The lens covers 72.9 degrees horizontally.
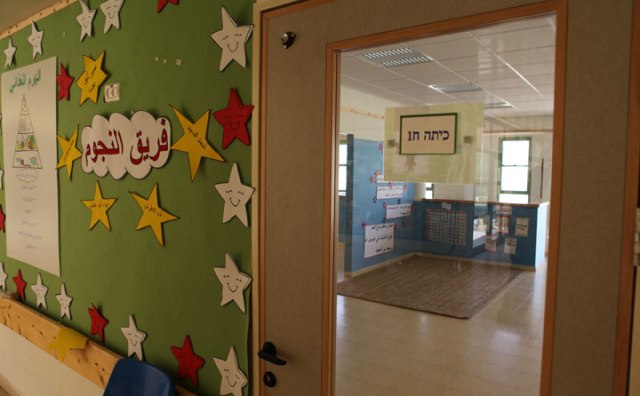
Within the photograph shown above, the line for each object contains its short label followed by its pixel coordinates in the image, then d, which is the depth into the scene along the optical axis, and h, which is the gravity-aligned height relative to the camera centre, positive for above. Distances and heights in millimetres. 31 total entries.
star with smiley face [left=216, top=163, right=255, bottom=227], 1697 -91
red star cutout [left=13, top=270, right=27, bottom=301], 3090 -826
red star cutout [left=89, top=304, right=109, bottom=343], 2438 -857
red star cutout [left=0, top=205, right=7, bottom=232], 3240 -377
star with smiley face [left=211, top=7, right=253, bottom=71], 1662 +522
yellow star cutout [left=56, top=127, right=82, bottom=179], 2510 +105
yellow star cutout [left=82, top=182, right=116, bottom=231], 2326 -202
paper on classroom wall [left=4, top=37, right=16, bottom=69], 3039 +818
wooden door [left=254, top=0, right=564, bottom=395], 1450 -30
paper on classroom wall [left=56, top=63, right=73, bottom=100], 2542 +517
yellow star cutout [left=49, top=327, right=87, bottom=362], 2459 -989
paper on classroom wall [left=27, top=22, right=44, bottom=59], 2766 +837
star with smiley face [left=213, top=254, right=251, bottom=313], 1723 -438
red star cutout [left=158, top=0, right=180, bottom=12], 1935 +761
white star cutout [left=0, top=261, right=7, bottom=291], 3309 -839
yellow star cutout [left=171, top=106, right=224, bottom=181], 1796 +127
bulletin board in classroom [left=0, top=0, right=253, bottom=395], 1738 -57
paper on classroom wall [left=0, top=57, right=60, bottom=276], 2725 +41
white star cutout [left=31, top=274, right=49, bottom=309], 2885 -822
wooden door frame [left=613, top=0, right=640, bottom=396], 938 -103
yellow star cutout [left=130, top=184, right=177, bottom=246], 2021 -202
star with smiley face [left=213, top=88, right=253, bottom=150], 1669 +210
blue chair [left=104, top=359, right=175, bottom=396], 1894 -958
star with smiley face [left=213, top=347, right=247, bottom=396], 1738 -823
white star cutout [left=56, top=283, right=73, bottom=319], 2680 -821
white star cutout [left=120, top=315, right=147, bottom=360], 2211 -860
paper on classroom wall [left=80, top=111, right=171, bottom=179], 2002 +133
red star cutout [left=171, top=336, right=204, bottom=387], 1916 -848
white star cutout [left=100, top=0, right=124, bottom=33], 2201 +813
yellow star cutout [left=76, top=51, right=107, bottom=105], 2310 +501
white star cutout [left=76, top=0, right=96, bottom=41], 2350 +828
